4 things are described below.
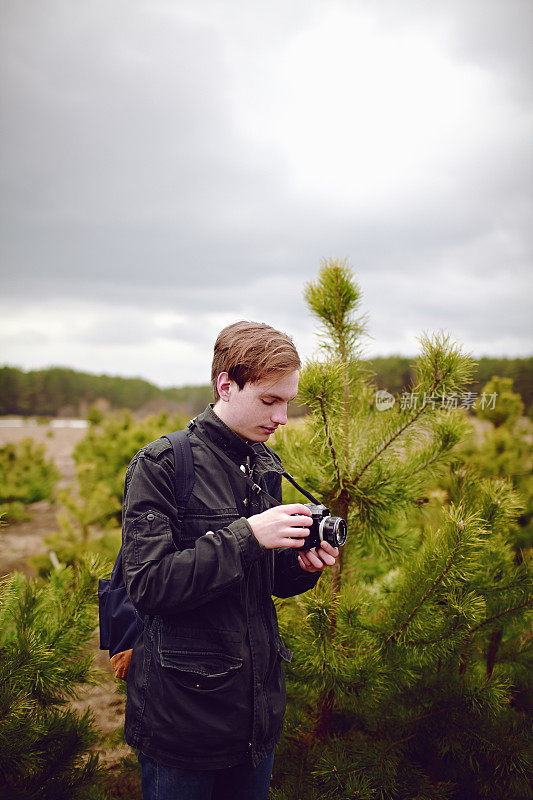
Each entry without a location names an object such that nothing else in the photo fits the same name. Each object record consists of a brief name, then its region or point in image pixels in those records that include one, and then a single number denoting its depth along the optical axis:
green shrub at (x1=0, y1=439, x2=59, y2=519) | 7.89
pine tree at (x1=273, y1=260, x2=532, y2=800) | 1.83
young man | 1.25
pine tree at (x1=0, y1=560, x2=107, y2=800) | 1.60
